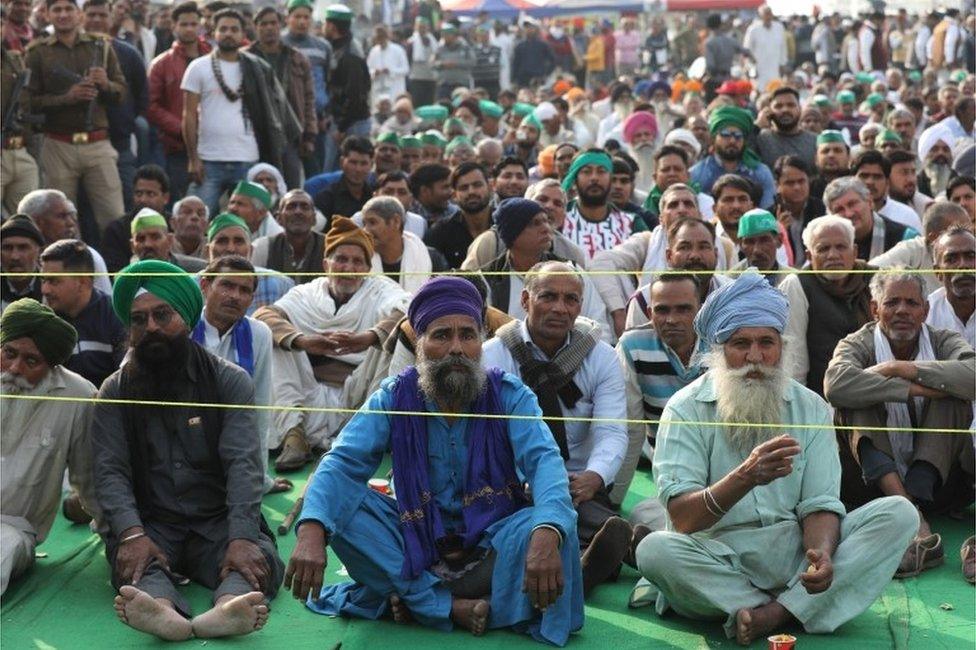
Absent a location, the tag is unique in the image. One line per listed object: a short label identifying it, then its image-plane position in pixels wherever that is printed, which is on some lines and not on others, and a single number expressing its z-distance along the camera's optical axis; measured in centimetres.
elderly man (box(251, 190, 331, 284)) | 968
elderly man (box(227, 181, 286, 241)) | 1050
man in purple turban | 550
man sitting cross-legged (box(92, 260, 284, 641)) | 599
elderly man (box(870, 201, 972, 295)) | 850
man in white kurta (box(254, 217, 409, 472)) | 816
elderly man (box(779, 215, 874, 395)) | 757
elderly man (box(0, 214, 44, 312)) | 800
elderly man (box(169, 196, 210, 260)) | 979
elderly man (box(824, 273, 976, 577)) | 662
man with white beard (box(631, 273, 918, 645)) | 543
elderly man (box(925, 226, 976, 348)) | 719
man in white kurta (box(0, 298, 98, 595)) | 630
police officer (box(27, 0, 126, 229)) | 1105
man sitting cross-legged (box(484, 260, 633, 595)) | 650
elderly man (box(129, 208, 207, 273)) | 912
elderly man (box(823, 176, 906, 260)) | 922
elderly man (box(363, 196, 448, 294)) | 918
